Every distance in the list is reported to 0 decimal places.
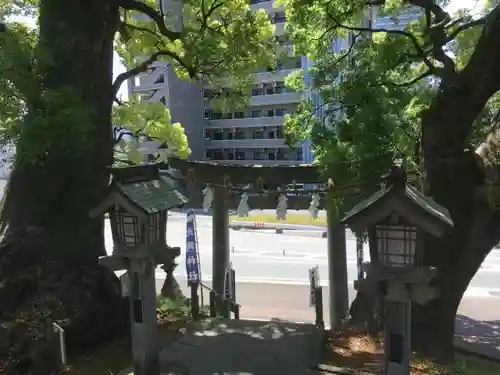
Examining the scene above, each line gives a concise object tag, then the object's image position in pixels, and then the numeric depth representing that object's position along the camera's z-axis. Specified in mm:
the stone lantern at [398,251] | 4492
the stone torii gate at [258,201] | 11206
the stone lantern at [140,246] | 5949
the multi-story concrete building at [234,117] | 35000
